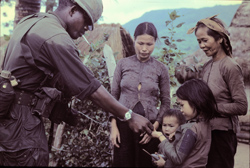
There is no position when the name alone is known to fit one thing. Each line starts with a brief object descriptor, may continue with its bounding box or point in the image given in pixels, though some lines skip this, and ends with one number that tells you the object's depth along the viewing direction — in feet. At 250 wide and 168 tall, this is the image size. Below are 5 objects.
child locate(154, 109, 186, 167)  10.64
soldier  7.69
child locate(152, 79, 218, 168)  8.63
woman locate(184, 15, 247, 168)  9.25
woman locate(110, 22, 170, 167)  11.01
